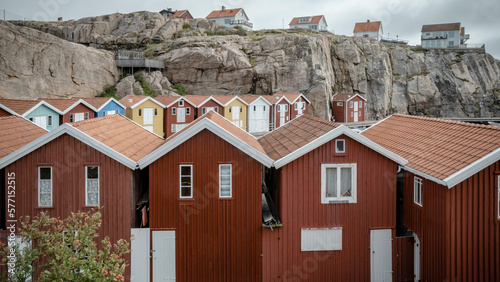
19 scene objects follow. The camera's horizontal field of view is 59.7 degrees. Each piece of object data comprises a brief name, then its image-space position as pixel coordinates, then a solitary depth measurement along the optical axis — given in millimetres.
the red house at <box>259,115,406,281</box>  16828
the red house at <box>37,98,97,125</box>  41656
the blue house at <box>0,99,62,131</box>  36062
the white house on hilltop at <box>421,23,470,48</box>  129250
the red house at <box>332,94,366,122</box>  83438
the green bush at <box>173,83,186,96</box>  79662
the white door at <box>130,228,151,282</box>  16594
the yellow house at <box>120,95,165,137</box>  52188
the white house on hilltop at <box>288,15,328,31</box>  135250
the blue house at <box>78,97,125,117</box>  46844
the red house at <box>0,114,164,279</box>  16234
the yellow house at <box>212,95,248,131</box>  59581
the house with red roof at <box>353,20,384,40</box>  130750
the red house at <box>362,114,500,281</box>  14352
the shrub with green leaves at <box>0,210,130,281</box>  10375
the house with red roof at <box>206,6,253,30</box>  126625
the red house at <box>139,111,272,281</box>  16719
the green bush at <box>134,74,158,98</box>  75562
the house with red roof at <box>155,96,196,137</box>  56656
